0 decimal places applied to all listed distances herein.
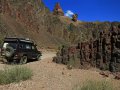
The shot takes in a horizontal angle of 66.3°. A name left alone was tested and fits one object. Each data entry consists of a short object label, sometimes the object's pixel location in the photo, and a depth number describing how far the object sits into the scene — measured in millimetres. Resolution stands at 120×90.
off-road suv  7151
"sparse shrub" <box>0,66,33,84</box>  4137
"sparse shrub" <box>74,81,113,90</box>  2917
